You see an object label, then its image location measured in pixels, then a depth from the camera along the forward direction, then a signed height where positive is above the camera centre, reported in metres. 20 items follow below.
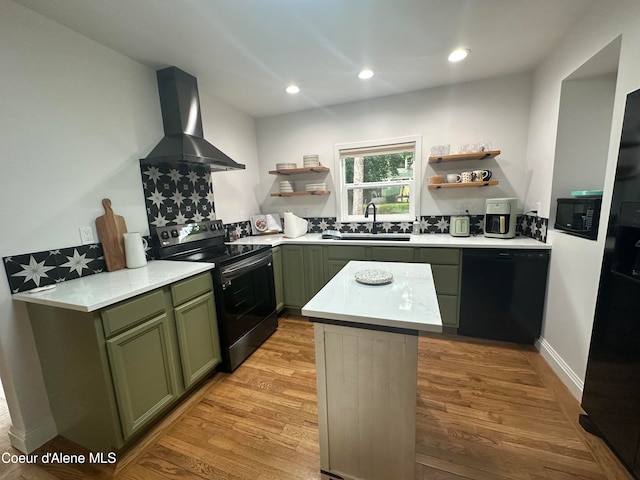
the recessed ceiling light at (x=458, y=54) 2.10 +1.17
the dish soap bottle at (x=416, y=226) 3.06 -0.33
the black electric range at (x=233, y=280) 2.04 -0.65
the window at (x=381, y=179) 3.06 +0.25
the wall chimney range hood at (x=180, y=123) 2.10 +0.74
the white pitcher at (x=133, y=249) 1.90 -0.30
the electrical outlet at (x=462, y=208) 2.86 -0.13
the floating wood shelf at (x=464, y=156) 2.55 +0.40
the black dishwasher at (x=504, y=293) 2.21 -0.87
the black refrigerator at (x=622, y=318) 1.20 -0.64
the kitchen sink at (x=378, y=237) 2.89 -0.44
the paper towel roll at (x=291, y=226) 3.14 -0.28
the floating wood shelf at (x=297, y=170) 3.17 +0.40
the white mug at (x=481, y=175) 2.63 +0.20
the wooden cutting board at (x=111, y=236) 1.83 -0.19
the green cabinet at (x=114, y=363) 1.32 -0.85
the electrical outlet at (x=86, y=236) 1.74 -0.17
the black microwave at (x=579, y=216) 1.60 -0.17
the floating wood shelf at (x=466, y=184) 2.59 +0.12
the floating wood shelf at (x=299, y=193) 3.27 +0.12
